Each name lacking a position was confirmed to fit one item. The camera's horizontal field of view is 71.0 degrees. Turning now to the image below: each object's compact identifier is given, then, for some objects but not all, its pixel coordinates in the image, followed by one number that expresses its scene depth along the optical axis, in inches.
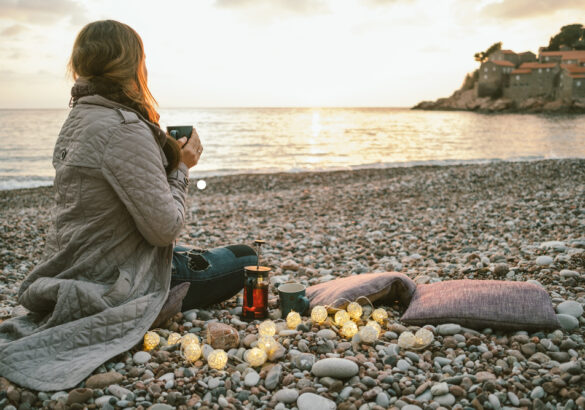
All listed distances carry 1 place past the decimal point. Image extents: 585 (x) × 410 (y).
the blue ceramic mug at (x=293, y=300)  138.0
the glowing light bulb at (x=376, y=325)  119.3
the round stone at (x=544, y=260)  171.5
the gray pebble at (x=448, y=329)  118.2
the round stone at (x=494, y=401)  85.0
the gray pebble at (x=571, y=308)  120.5
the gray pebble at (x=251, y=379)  98.0
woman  94.7
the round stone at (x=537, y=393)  87.0
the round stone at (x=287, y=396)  91.6
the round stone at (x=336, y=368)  97.7
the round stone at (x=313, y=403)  88.0
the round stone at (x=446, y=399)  88.0
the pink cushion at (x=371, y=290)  137.6
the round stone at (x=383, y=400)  89.1
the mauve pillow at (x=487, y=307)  115.1
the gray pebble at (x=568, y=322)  116.1
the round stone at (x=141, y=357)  105.8
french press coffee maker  131.9
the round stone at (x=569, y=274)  153.7
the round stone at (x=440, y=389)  90.5
